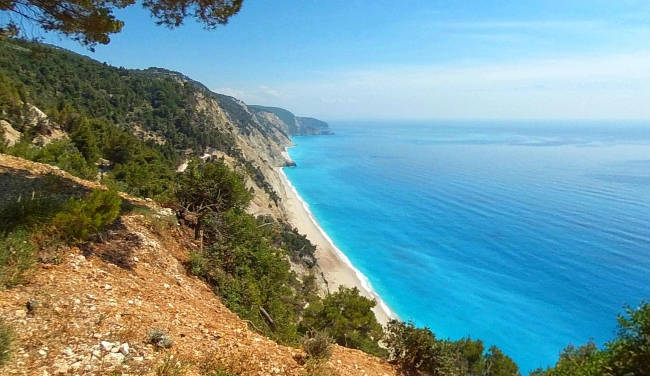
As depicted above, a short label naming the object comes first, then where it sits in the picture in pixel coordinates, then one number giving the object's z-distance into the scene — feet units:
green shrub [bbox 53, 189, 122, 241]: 27.76
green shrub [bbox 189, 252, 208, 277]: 35.72
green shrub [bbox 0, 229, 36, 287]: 21.83
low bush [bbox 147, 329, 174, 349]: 19.75
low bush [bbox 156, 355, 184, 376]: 17.51
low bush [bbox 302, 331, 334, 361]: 23.90
